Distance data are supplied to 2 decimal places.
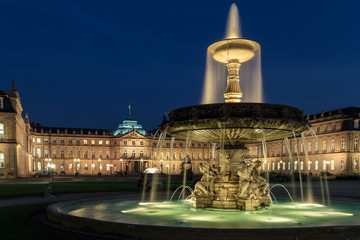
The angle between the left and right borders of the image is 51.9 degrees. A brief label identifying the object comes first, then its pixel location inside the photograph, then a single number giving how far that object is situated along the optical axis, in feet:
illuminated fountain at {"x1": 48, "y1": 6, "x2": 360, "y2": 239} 32.42
